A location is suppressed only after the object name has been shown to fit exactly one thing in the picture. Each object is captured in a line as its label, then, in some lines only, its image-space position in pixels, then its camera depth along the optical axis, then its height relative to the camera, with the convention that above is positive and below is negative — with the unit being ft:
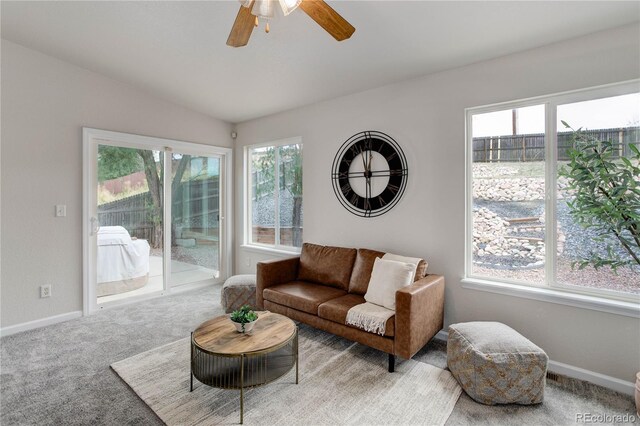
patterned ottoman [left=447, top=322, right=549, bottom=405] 6.56 -3.33
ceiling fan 5.22 +3.51
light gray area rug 6.35 -4.08
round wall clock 10.93 +1.43
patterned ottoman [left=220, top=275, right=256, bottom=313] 11.80 -3.10
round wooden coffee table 6.40 -2.87
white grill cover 12.58 -1.80
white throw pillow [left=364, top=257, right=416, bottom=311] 8.75 -1.96
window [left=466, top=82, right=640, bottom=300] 6.84 +0.50
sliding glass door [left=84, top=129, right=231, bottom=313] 12.36 -0.16
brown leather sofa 7.80 -2.60
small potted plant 7.11 -2.44
